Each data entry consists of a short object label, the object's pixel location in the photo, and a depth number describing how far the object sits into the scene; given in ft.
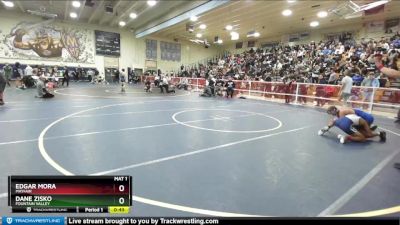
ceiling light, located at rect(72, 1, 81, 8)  59.42
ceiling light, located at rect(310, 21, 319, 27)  69.82
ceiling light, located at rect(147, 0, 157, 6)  55.41
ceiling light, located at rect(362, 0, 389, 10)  43.35
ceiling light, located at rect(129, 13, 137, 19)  69.41
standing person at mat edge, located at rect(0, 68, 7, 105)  30.17
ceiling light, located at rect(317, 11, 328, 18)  59.73
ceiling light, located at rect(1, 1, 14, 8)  62.31
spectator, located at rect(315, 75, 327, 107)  38.60
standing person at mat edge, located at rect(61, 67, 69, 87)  67.10
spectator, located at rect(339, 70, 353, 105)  30.30
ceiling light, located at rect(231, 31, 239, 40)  89.13
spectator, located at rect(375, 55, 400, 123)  13.35
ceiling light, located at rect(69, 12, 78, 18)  72.02
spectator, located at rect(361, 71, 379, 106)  33.65
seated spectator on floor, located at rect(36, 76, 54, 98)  37.83
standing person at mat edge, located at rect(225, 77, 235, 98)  51.60
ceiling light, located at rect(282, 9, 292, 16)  58.85
